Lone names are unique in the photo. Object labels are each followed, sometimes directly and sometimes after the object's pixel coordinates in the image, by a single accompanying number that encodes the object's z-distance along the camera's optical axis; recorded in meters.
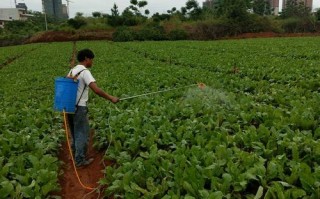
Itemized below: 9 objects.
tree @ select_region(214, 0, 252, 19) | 44.88
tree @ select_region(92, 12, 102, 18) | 59.49
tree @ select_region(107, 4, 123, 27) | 49.84
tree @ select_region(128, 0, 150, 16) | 55.76
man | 4.61
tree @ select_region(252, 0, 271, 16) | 65.78
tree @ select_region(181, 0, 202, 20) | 55.85
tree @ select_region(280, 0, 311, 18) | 50.70
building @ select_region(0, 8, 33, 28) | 93.82
